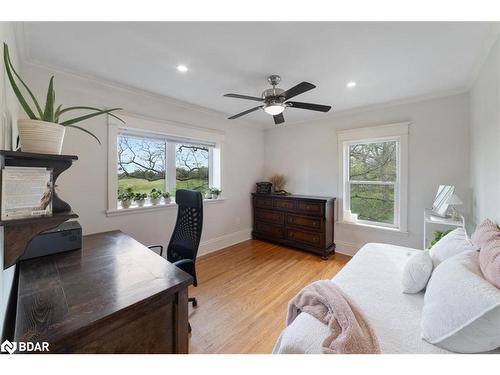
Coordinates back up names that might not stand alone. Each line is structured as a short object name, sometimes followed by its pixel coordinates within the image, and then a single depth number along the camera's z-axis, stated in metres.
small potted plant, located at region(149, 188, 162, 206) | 2.87
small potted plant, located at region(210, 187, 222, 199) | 3.58
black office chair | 1.80
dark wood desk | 0.79
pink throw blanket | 0.84
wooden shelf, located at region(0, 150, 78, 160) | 0.72
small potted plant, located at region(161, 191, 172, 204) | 3.00
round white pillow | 1.28
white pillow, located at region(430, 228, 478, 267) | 1.42
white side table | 2.23
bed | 0.91
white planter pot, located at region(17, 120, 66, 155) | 0.83
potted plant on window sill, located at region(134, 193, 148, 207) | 2.74
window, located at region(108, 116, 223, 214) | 2.55
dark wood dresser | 3.29
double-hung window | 3.02
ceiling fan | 2.11
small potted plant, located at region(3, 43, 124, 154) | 0.83
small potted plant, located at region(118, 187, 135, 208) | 2.61
